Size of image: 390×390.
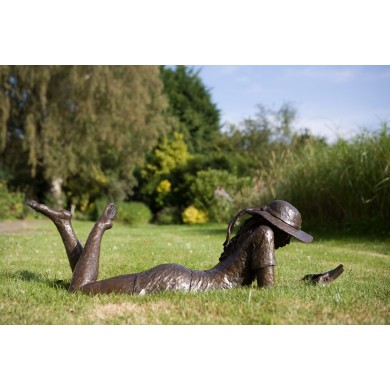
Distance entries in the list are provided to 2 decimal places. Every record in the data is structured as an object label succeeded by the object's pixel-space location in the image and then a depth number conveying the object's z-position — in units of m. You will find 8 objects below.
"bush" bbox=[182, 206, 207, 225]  17.72
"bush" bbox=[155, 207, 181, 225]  19.06
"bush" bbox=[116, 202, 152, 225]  18.59
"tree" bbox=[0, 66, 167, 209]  17.30
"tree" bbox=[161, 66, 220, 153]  25.84
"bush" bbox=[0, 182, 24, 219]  16.23
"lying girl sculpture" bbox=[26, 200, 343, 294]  3.61
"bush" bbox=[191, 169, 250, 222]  17.12
